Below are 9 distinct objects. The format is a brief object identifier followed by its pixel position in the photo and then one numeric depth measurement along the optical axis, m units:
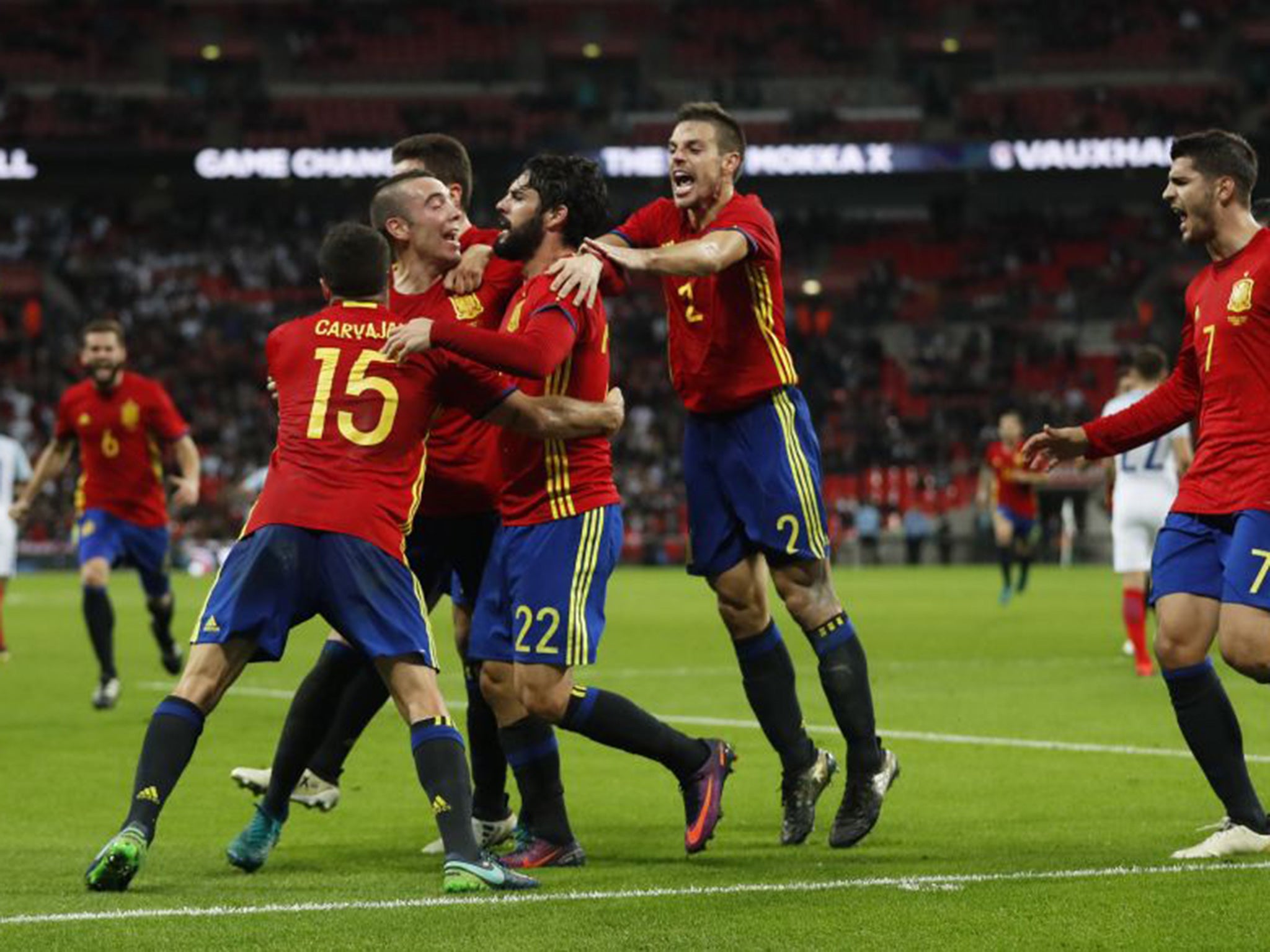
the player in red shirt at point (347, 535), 13.39
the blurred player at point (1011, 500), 54.78
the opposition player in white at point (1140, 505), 30.94
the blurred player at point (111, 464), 29.14
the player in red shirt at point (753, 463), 15.91
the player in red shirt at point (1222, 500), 14.35
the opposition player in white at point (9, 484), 38.66
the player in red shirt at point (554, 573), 14.42
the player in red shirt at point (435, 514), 15.05
